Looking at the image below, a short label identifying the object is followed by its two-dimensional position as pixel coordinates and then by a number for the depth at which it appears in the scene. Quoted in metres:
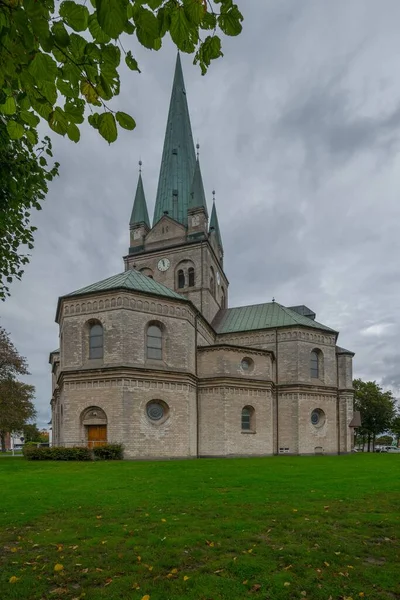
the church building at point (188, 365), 25.09
